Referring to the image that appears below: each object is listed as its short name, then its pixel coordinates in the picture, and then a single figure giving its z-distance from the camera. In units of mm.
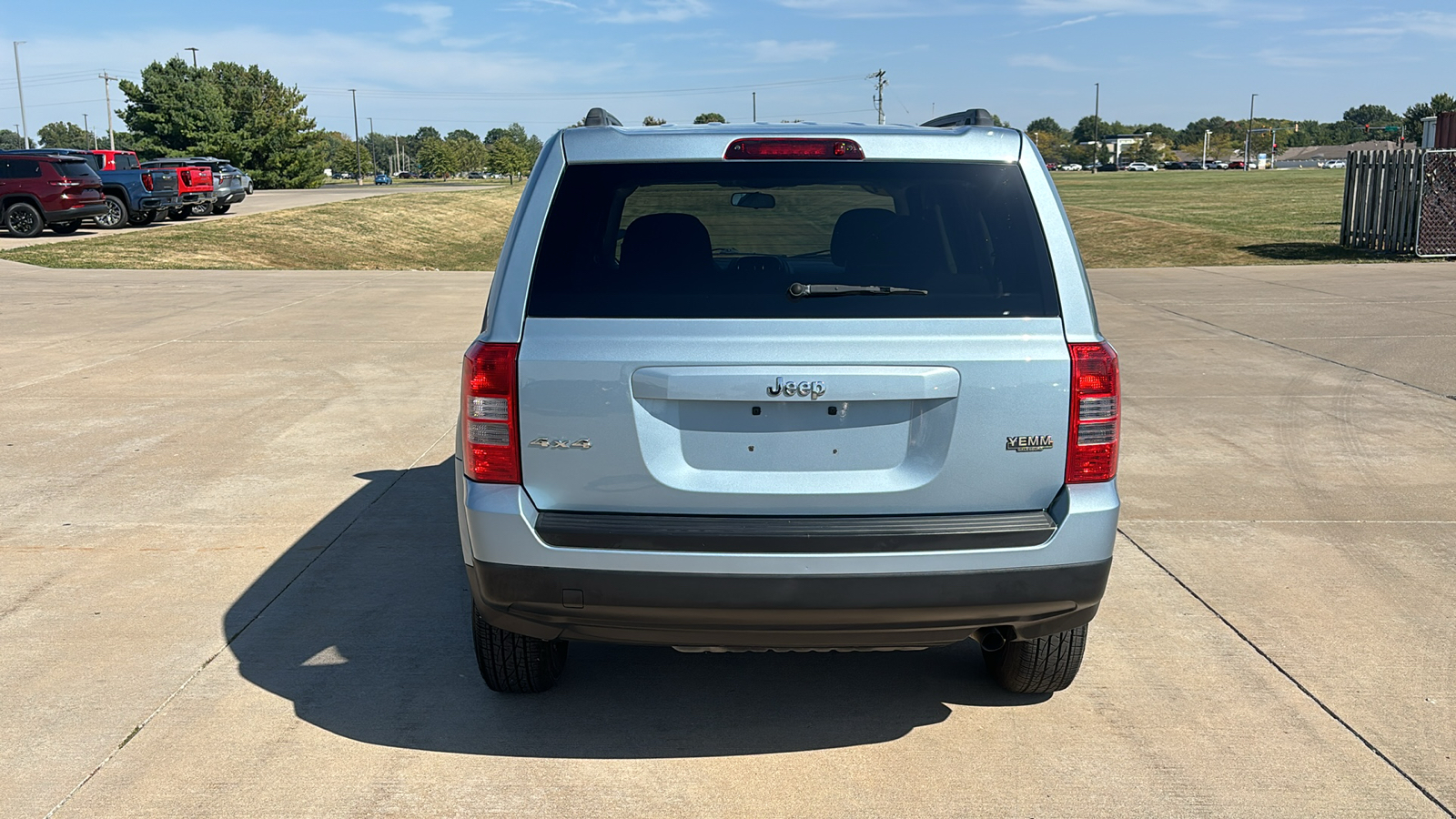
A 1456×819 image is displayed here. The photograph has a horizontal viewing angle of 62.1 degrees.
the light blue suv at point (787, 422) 3270
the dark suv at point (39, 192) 27891
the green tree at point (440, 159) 143000
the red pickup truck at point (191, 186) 33469
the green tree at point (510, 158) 128750
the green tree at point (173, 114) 68750
